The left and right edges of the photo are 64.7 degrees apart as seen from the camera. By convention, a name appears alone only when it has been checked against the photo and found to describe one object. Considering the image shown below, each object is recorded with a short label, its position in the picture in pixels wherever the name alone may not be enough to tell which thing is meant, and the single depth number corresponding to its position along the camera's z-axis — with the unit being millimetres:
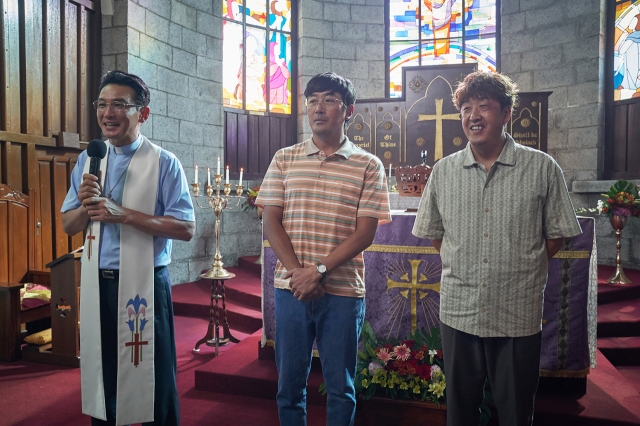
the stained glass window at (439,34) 6961
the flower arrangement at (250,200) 6125
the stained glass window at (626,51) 5918
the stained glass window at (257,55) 6551
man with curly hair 1649
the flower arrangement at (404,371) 2404
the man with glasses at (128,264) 1785
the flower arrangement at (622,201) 4957
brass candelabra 3631
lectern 3420
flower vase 4839
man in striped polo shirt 1739
